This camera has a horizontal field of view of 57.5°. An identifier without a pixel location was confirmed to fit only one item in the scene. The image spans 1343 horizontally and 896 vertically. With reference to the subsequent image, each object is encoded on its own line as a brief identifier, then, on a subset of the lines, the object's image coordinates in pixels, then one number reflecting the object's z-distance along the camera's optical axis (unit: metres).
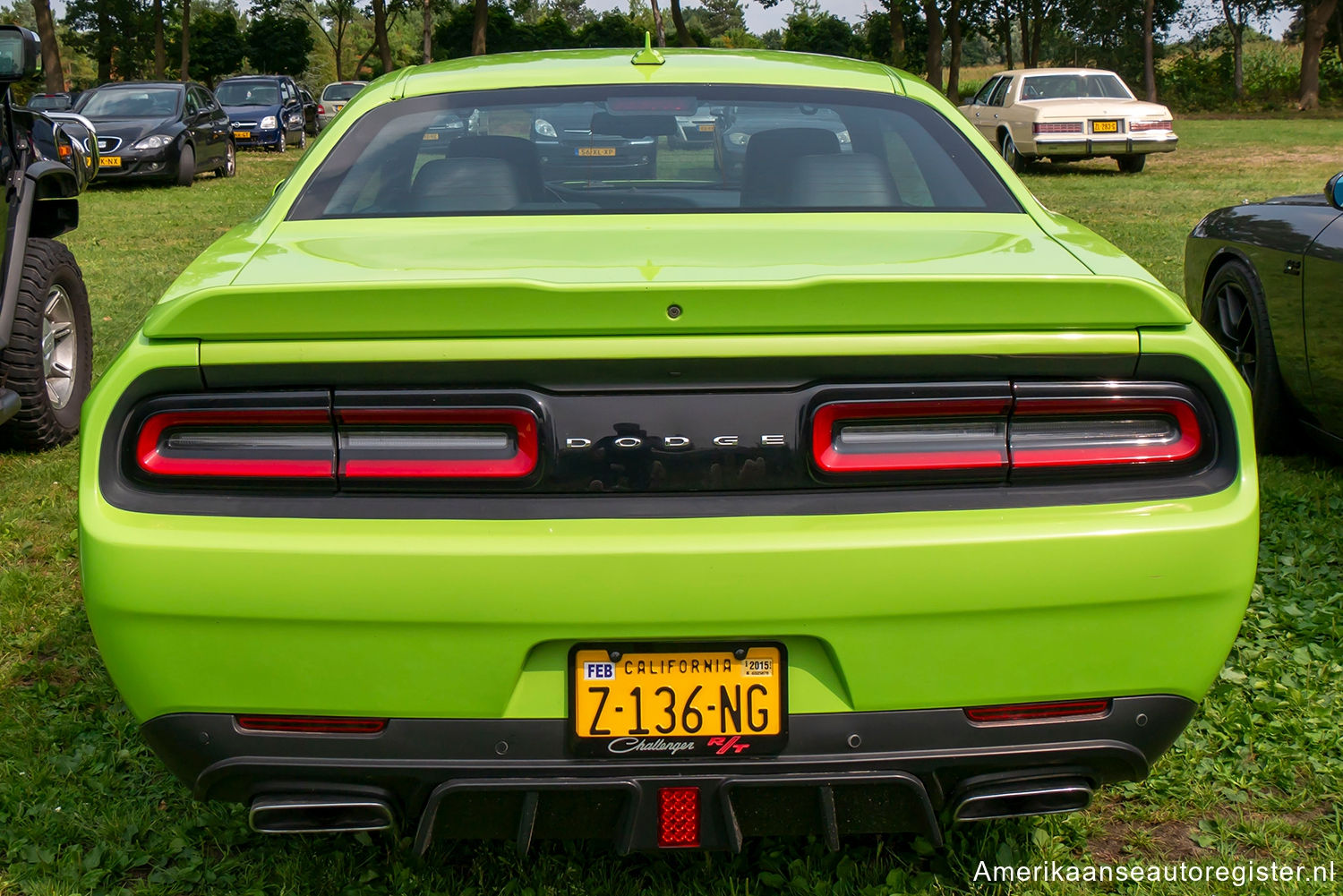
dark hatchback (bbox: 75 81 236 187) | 15.62
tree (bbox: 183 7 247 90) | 50.81
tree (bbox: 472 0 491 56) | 39.06
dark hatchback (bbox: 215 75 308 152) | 22.41
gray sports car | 4.23
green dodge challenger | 1.89
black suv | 4.72
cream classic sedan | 16.78
